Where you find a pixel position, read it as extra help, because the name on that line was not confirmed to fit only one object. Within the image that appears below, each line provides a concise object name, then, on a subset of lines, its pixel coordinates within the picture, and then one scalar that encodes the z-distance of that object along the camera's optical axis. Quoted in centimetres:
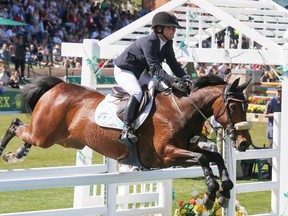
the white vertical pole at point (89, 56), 1636
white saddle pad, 1372
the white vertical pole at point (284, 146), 1631
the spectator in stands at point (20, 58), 4469
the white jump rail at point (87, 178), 1069
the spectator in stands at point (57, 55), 5080
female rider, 1346
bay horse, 1305
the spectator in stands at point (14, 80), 4200
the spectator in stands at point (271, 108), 2648
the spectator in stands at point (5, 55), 4456
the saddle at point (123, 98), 1375
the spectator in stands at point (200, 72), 4165
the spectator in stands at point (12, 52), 4596
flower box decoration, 1558
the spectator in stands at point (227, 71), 5141
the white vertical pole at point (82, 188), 1579
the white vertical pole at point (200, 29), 1777
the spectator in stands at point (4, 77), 4172
